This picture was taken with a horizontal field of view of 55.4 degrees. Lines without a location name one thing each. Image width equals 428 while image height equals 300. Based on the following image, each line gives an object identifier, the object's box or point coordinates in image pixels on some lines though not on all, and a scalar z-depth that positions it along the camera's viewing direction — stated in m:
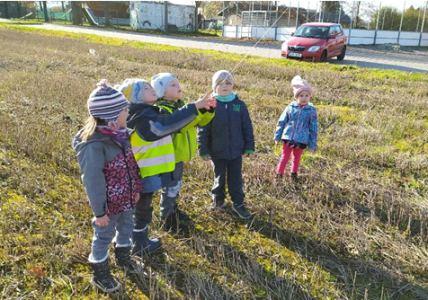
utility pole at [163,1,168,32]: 43.41
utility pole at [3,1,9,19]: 60.94
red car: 17.30
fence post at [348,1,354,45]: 29.48
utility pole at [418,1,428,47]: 31.31
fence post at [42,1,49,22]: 54.04
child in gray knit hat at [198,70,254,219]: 3.96
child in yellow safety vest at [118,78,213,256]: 3.24
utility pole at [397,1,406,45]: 31.00
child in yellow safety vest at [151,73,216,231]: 3.54
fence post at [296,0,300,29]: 28.34
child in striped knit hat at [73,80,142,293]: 2.78
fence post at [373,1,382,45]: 30.17
